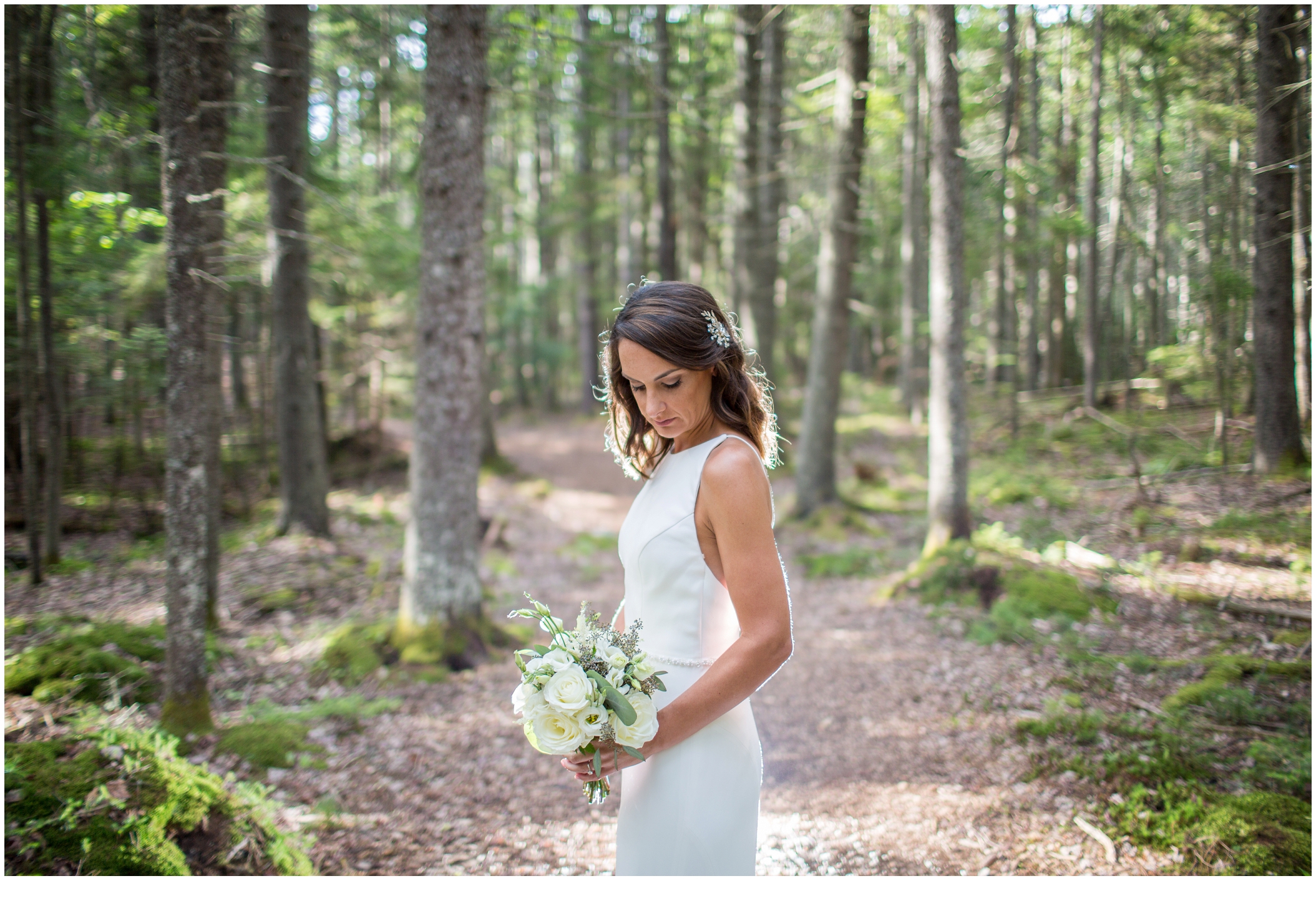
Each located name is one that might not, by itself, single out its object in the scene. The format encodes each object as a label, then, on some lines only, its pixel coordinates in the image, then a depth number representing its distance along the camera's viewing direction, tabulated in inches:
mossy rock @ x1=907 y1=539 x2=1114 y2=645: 245.8
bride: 69.7
